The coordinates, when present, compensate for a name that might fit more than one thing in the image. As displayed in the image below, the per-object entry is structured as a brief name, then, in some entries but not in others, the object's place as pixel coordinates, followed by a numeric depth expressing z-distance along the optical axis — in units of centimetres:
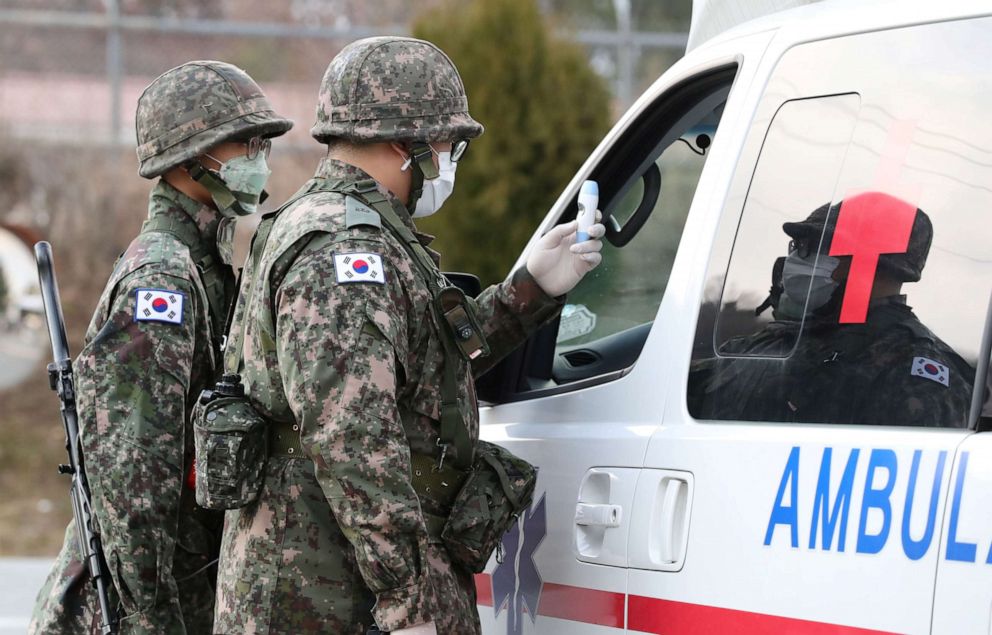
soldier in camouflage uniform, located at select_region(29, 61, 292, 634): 623
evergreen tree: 1981
